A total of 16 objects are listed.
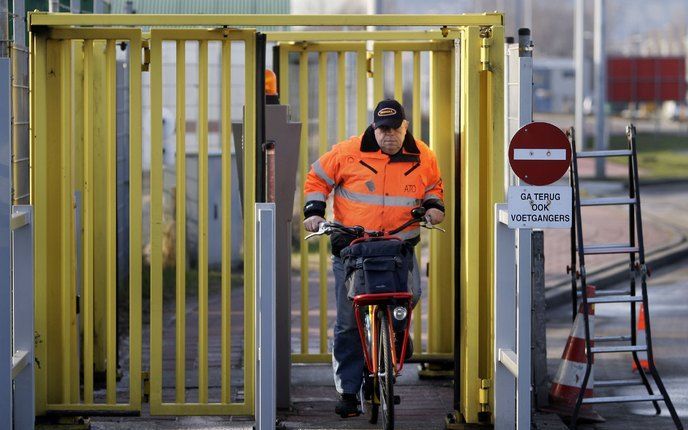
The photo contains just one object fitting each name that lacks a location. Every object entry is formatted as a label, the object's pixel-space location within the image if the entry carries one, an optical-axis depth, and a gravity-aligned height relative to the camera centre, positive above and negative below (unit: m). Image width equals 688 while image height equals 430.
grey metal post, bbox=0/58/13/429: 12.65 -0.27
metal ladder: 15.68 -0.46
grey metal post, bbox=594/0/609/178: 66.24 +2.64
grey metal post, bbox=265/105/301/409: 15.69 -0.09
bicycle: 14.24 -0.52
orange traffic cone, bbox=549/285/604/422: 16.74 -1.04
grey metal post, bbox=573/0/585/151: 70.56 +3.21
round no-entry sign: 13.05 +0.20
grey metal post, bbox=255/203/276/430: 13.10 -0.53
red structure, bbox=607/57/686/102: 90.44 +3.71
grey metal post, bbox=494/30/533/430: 13.19 -0.47
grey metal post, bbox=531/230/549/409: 16.31 -0.76
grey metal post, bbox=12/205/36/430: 13.82 -0.58
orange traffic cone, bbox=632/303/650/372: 20.09 -1.04
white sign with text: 12.95 -0.04
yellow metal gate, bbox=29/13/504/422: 14.71 +0.05
